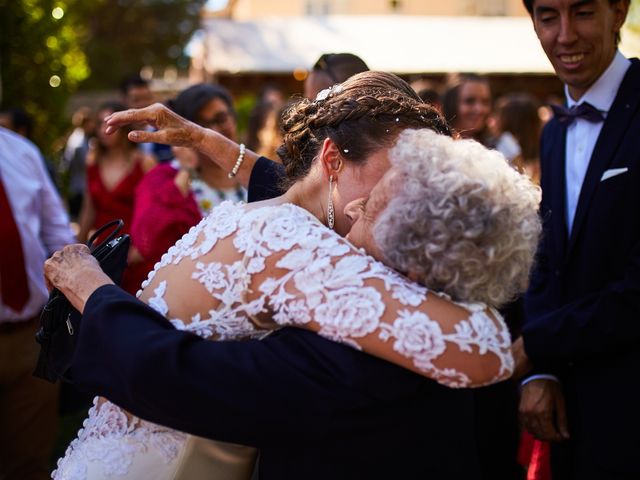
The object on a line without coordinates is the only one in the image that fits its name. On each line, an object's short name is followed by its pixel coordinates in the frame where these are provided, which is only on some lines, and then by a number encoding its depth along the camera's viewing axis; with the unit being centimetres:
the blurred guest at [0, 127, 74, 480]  394
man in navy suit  264
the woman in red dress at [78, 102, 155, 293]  616
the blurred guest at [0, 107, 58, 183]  651
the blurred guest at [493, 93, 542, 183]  638
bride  173
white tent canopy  1599
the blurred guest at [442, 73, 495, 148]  573
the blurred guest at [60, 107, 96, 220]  881
